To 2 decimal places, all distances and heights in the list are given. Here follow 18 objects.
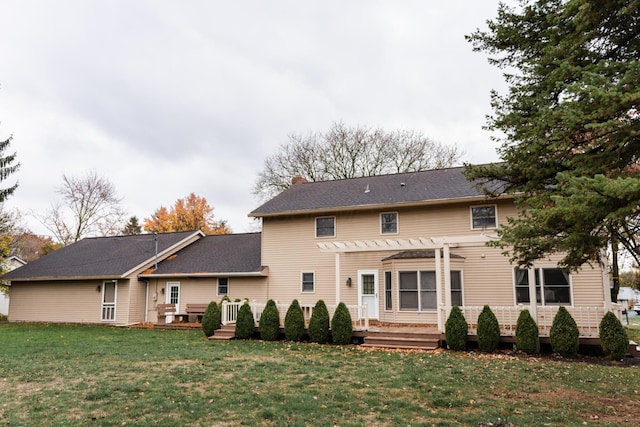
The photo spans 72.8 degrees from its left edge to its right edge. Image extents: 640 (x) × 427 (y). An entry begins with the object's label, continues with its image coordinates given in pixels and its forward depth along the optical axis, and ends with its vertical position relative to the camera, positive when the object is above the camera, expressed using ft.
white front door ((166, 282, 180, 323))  63.62 -2.49
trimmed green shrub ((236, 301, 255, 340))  46.09 -5.19
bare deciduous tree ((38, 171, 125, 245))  112.37 +17.53
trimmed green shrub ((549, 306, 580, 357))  34.45 -4.82
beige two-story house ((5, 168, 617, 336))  45.55 +1.09
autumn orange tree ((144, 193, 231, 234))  128.47 +17.28
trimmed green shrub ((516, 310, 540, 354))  35.60 -4.97
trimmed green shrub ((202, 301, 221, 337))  47.62 -4.93
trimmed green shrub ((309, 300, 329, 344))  42.96 -4.87
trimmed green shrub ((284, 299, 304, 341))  44.14 -4.98
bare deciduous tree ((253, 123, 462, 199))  98.99 +27.86
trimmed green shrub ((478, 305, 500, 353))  36.60 -4.86
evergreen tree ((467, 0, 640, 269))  16.15 +6.51
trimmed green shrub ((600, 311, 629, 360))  33.12 -4.80
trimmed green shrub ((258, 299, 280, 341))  44.93 -4.89
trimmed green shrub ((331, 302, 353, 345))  42.01 -5.05
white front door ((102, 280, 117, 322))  63.36 -3.61
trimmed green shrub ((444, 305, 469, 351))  37.40 -4.78
